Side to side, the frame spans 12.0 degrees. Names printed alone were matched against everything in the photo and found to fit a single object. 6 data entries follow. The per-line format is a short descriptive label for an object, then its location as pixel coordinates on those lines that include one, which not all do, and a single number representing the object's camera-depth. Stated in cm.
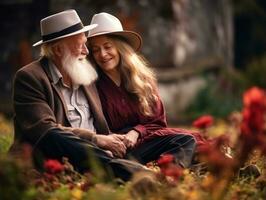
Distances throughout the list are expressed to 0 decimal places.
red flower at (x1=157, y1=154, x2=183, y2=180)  668
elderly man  822
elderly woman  901
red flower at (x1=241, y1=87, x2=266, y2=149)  585
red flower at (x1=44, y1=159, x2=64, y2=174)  707
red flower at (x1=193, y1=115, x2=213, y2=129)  757
